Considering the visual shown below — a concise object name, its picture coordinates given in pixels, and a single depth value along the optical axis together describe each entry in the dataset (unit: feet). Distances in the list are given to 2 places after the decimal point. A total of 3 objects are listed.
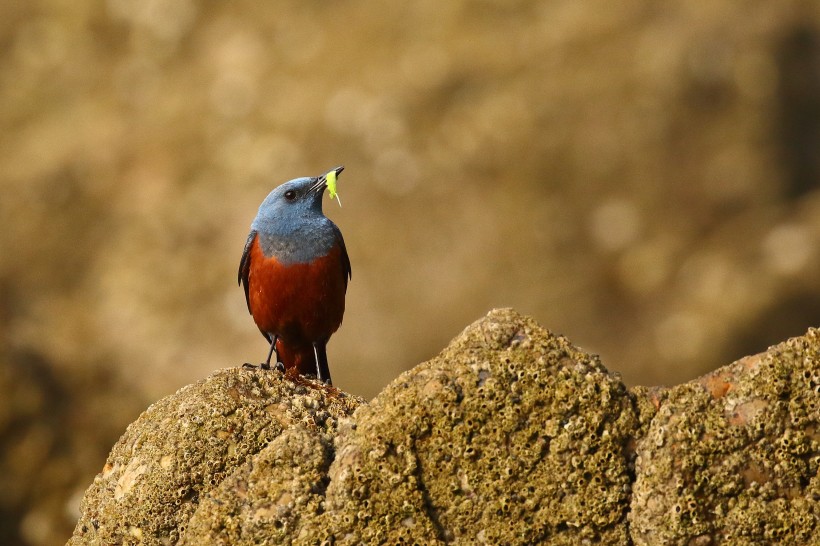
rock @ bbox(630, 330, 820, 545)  29.14
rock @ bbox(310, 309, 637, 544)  30.63
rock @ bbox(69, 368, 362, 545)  35.19
